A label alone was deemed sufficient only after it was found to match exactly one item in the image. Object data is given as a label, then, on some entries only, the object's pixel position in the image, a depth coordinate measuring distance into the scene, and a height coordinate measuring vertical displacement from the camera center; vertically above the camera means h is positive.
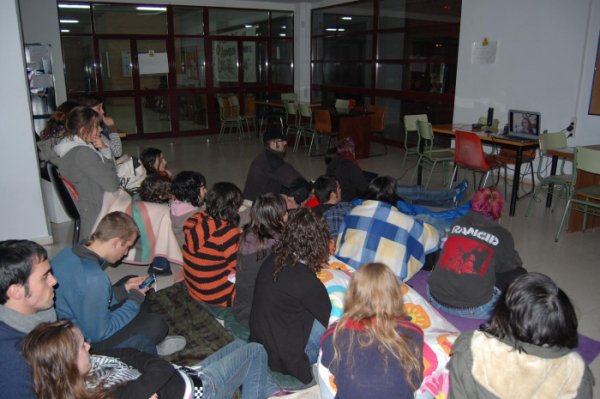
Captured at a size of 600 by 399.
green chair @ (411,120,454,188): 6.06 -0.85
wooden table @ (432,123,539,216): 5.07 -0.64
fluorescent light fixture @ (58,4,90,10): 9.44 +1.62
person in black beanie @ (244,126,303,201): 4.18 -0.75
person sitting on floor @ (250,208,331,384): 1.98 -0.89
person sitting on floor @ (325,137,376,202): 4.34 -0.82
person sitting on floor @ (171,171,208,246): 3.24 -0.76
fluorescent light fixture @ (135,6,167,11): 10.17 +1.70
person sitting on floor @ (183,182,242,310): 2.68 -0.92
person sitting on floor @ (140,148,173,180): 4.07 -0.64
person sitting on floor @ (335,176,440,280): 2.87 -0.93
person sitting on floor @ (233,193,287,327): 2.40 -0.79
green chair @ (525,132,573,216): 4.69 -0.68
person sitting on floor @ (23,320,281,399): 1.26 -0.96
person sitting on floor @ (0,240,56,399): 1.54 -0.71
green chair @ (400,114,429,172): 6.66 -0.51
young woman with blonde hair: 1.54 -0.85
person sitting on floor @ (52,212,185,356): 2.03 -0.94
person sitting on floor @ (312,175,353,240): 3.34 -0.85
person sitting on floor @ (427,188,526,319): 2.48 -0.94
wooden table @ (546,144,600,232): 4.51 -0.89
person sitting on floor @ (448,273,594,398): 1.37 -0.79
